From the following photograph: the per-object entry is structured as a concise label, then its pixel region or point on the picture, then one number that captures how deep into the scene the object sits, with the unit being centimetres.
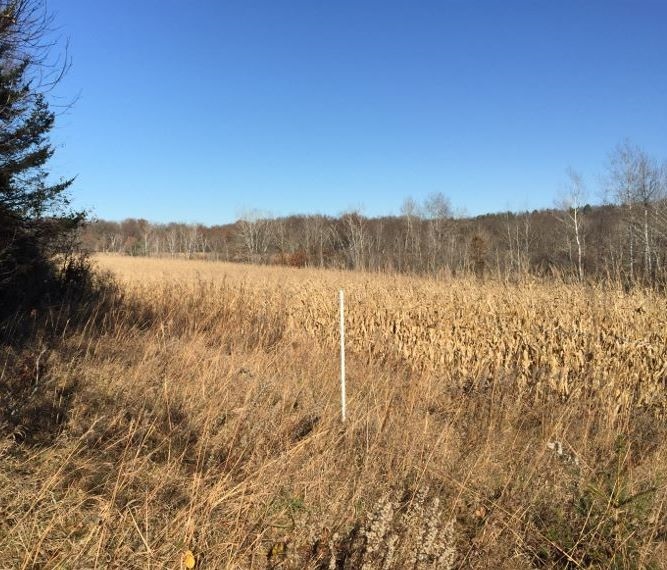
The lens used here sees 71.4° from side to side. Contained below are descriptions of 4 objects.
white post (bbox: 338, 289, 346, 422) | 408
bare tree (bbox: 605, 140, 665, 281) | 3509
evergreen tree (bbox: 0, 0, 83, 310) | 644
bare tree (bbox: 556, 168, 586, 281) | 4141
